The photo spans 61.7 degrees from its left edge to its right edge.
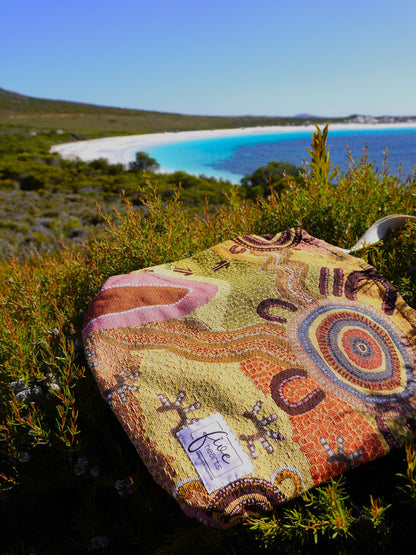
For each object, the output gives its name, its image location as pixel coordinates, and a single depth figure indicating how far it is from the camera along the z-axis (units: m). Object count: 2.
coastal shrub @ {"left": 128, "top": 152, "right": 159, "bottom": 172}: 32.12
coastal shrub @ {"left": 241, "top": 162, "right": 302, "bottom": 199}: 20.30
